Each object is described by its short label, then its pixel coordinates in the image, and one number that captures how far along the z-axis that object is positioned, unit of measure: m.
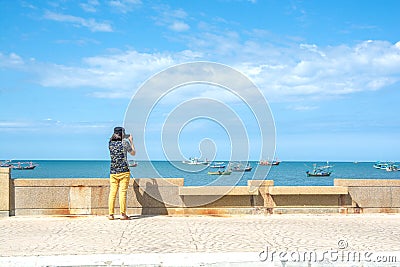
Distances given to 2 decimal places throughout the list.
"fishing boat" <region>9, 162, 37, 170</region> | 139.88
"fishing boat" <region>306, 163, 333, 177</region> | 110.96
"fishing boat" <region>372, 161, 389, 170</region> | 168.00
